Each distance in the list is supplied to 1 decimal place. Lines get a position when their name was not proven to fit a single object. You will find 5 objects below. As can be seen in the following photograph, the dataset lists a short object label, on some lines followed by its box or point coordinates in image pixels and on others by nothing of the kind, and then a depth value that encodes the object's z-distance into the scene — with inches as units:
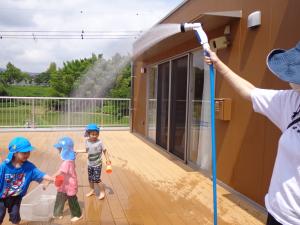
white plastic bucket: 143.3
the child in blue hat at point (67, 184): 142.0
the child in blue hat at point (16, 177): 110.7
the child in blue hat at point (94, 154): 169.6
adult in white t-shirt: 58.1
